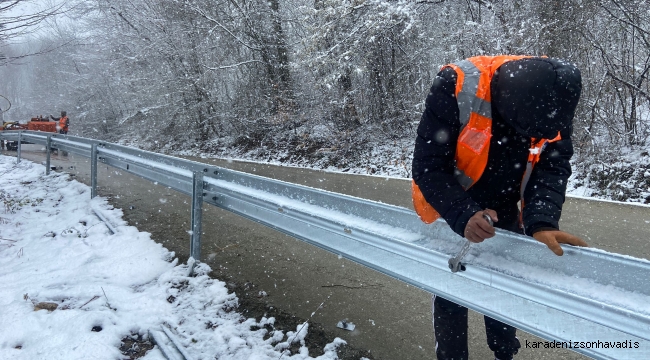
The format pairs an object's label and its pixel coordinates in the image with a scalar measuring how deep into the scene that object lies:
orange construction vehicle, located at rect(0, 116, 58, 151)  17.11
